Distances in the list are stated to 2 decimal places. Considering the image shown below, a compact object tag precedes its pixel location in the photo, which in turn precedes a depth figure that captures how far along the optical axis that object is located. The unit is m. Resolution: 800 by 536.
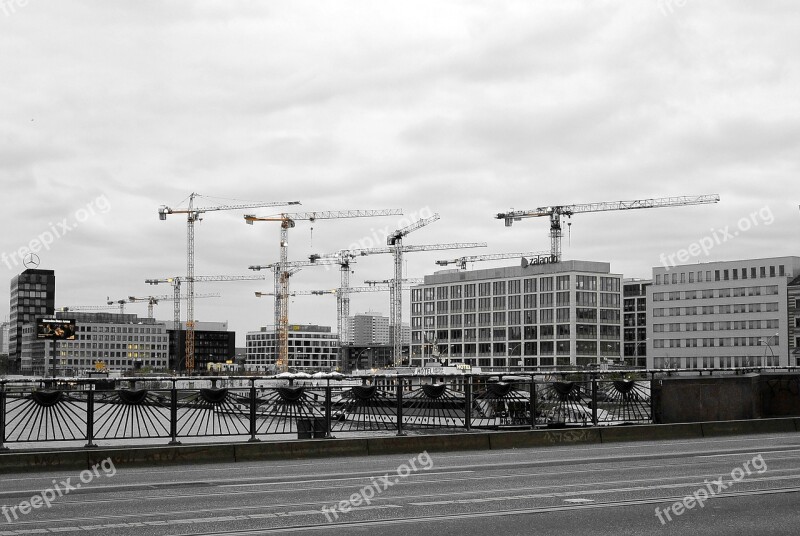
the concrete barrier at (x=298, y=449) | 19.77
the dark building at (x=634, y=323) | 177.00
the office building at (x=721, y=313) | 144.75
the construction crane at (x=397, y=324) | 189.38
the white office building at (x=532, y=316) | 167.25
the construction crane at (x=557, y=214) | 194.77
